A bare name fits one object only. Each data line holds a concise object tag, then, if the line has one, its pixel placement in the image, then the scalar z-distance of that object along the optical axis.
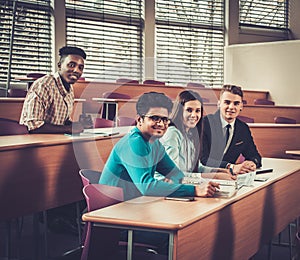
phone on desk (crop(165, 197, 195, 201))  2.46
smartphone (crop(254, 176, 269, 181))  3.08
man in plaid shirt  4.18
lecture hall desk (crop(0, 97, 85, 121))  5.98
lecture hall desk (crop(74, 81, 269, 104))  7.89
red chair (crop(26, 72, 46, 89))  7.41
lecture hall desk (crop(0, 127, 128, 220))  3.25
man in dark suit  3.92
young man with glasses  2.56
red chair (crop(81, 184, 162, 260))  2.33
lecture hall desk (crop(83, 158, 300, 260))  2.07
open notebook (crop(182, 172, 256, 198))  2.58
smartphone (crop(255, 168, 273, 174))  3.38
